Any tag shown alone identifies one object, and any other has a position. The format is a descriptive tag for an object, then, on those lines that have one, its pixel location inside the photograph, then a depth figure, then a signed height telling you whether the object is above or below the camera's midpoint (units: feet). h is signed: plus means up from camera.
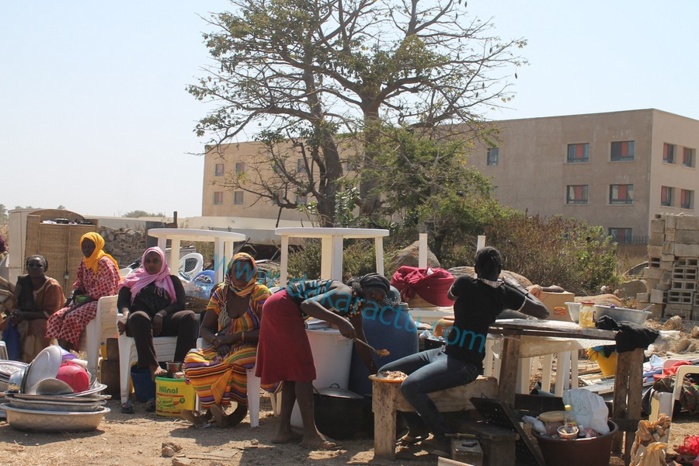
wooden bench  18.78 -3.49
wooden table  18.35 -2.57
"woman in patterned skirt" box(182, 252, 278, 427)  22.71 -2.89
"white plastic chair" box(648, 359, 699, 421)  19.69 -3.35
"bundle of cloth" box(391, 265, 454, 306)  25.64 -1.09
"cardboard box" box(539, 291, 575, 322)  26.76 -1.58
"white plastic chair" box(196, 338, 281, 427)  22.57 -4.10
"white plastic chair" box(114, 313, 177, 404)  25.61 -3.65
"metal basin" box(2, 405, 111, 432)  21.07 -4.67
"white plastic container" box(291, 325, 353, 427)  21.95 -2.87
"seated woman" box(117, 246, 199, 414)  25.89 -2.26
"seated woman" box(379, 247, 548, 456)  18.39 -1.77
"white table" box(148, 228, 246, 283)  30.22 -0.03
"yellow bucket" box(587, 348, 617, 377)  26.12 -3.33
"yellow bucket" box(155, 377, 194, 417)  24.26 -4.51
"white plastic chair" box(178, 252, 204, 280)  36.29 -1.28
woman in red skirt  20.07 -2.28
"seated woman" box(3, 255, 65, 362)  29.43 -2.57
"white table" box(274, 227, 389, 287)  25.91 +0.06
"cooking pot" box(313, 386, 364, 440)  20.89 -4.16
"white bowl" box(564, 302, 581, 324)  23.34 -1.52
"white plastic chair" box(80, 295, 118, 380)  28.25 -3.15
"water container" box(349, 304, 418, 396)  21.62 -2.14
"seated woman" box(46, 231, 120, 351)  28.37 -2.00
